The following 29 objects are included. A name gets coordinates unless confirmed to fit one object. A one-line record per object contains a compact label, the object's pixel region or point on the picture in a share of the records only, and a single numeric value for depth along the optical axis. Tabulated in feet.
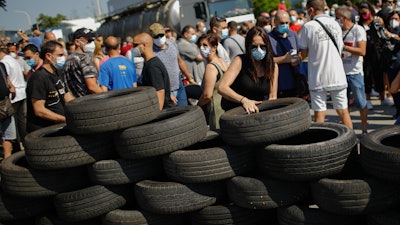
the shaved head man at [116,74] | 19.48
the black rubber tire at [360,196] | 9.96
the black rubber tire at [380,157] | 9.48
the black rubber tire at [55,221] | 13.46
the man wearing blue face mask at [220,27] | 30.58
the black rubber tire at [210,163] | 11.44
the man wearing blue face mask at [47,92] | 16.53
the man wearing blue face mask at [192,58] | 27.91
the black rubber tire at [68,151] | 12.14
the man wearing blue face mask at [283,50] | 20.85
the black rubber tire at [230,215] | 11.93
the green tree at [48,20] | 294.25
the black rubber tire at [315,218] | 10.78
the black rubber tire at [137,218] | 12.51
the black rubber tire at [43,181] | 12.82
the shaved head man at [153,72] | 16.96
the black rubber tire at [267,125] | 10.89
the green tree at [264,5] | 202.08
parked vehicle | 61.93
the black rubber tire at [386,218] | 9.84
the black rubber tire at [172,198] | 11.80
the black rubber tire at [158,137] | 11.50
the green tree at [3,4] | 53.09
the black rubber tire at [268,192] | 11.07
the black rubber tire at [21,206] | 13.89
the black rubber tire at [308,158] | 10.46
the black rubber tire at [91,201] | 12.51
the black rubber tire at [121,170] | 12.16
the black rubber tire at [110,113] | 11.67
